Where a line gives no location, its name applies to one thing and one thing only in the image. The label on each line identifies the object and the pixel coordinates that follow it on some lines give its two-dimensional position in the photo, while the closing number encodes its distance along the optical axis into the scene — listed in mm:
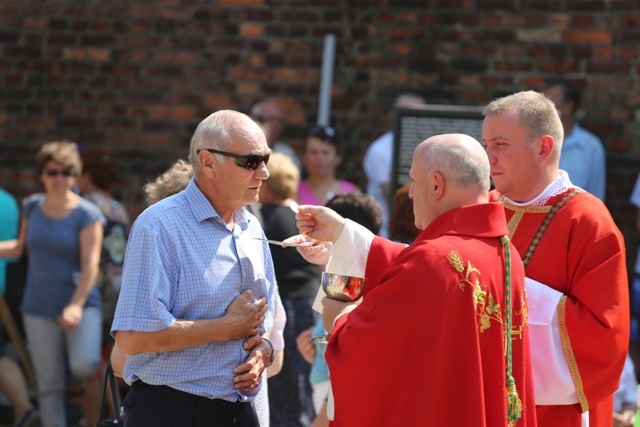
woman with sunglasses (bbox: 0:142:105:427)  14531
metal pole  16187
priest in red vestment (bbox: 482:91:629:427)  8055
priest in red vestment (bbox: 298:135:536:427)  6945
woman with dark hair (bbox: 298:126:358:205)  15320
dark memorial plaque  12594
